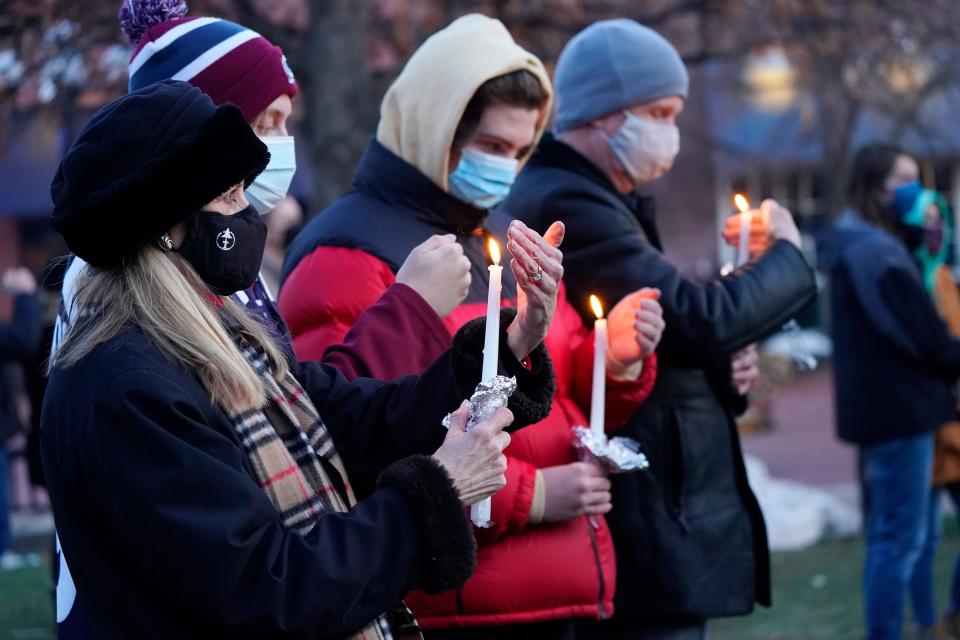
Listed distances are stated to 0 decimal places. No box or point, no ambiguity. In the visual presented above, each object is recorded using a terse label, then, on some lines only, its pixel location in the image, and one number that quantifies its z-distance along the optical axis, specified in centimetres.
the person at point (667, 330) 693
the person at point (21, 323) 1603
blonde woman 390
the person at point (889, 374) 1102
